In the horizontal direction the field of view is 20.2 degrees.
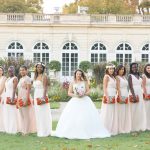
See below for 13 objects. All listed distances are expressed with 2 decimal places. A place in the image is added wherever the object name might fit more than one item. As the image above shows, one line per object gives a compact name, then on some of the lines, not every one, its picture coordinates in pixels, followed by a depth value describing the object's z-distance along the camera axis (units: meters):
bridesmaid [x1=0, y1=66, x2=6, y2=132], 10.09
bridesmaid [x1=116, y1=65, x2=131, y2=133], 9.74
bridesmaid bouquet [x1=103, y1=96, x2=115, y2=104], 9.70
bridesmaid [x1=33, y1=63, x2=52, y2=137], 9.41
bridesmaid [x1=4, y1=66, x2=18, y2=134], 9.87
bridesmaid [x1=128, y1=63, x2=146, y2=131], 9.95
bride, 9.15
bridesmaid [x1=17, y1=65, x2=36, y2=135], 9.71
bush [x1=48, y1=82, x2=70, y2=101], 17.62
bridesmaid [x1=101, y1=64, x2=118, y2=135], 9.66
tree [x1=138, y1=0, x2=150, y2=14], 40.85
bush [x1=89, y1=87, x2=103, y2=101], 18.08
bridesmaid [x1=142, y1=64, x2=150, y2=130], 10.08
